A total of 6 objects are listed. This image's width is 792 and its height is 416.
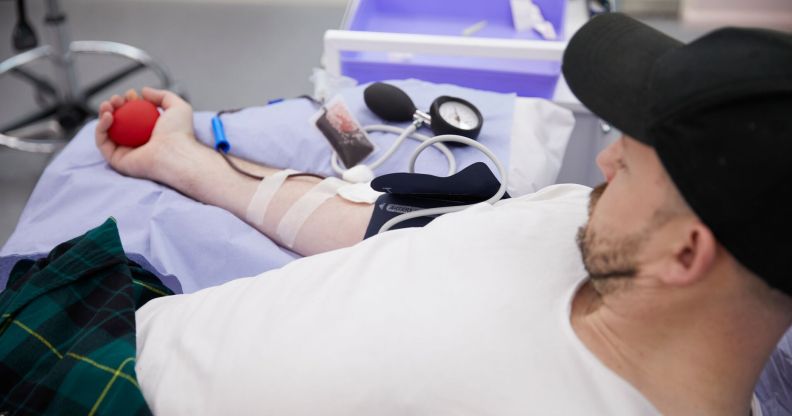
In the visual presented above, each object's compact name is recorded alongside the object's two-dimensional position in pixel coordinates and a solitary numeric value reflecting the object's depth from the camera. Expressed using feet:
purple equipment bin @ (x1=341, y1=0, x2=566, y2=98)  5.53
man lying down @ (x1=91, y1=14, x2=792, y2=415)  2.15
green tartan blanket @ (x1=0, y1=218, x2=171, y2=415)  2.85
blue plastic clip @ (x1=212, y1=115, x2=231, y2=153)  4.55
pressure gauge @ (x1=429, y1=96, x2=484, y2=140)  4.38
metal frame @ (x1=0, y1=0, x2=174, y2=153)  7.00
